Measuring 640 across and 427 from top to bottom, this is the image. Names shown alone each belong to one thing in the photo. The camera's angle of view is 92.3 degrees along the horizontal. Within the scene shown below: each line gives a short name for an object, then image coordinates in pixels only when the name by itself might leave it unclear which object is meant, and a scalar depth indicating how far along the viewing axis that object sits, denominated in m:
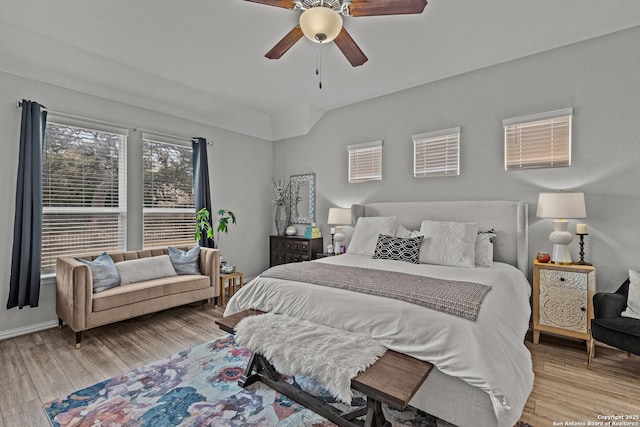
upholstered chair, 2.20
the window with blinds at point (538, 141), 3.15
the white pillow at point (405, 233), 3.61
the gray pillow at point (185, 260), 4.02
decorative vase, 5.59
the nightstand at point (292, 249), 4.91
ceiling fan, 1.93
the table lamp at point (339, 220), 4.52
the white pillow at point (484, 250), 3.15
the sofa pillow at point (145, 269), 3.48
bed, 1.60
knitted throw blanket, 1.88
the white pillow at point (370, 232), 3.83
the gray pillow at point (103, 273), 3.19
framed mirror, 5.33
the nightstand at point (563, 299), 2.77
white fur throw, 1.62
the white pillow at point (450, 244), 3.11
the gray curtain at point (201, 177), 4.59
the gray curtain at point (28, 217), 3.10
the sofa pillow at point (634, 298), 2.46
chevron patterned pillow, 3.29
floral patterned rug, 1.91
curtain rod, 3.35
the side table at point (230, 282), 4.24
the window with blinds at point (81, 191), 3.41
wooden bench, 1.48
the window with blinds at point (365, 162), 4.53
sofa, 2.93
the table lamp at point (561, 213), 2.84
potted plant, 4.40
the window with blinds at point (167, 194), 4.20
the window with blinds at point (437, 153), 3.85
